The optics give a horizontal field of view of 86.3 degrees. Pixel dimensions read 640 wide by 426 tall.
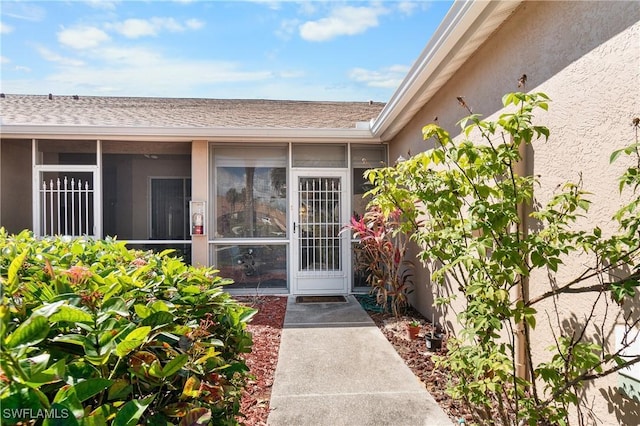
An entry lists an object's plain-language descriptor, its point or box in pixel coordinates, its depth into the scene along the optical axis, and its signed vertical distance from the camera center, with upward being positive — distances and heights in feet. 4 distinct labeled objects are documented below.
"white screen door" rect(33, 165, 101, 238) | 23.08 +1.19
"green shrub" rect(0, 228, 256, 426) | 2.55 -1.32
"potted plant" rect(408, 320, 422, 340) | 14.94 -5.10
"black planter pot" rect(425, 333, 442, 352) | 13.71 -5.17
